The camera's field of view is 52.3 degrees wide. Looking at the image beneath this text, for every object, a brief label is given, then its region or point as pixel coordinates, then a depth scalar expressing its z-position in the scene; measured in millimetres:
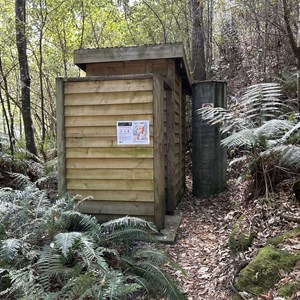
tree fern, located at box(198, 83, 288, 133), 4364
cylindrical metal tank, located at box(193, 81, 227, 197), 5859
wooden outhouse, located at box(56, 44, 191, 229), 3930
